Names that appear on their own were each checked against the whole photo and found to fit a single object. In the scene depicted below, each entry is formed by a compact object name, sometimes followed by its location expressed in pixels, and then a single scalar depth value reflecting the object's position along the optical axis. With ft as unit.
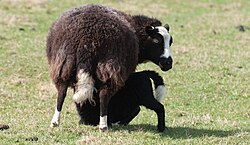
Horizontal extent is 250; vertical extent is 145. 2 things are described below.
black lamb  59.21
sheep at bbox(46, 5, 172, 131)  54.29
